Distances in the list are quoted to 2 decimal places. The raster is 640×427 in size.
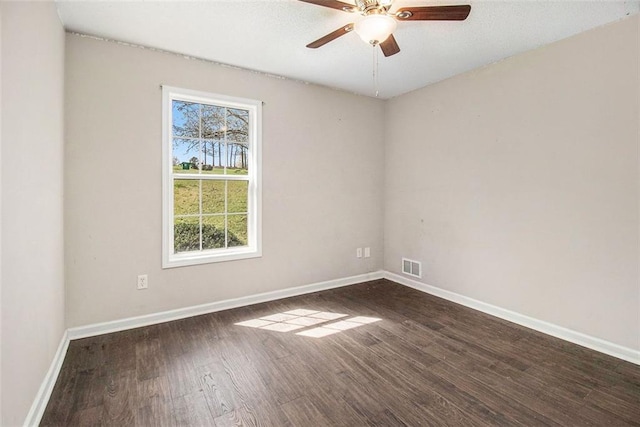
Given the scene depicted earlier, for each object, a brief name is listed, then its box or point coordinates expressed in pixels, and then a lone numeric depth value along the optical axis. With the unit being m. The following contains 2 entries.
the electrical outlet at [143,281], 2.83
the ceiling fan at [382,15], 1.83
